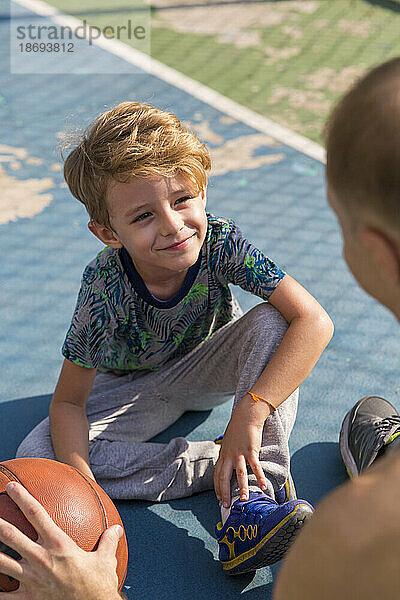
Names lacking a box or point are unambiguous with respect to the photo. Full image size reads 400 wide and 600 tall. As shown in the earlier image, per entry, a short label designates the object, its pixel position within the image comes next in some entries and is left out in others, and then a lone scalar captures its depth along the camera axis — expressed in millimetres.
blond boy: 1697
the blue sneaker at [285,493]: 1749
